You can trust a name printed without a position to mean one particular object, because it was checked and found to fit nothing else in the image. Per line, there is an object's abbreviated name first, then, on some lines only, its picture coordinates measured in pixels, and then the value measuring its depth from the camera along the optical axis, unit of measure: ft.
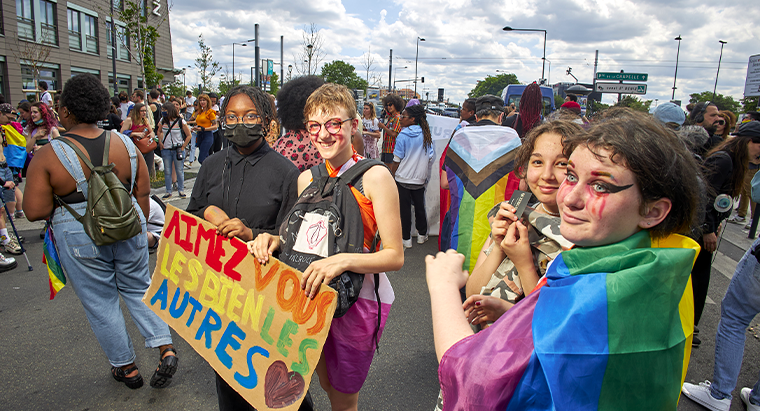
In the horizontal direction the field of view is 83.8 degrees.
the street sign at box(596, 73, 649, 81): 95.04
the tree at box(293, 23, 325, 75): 59.96
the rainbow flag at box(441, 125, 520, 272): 9.18
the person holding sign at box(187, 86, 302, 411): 7.16
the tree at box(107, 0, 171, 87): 41.34
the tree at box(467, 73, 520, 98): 306.96
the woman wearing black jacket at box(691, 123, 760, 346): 10.69
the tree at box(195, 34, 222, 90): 87.27
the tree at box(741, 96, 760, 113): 94.73
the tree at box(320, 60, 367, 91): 197.01
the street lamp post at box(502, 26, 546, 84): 109.72
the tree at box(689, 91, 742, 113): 158.28
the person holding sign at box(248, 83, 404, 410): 5.95
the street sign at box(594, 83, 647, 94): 91.41
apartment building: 72.84
